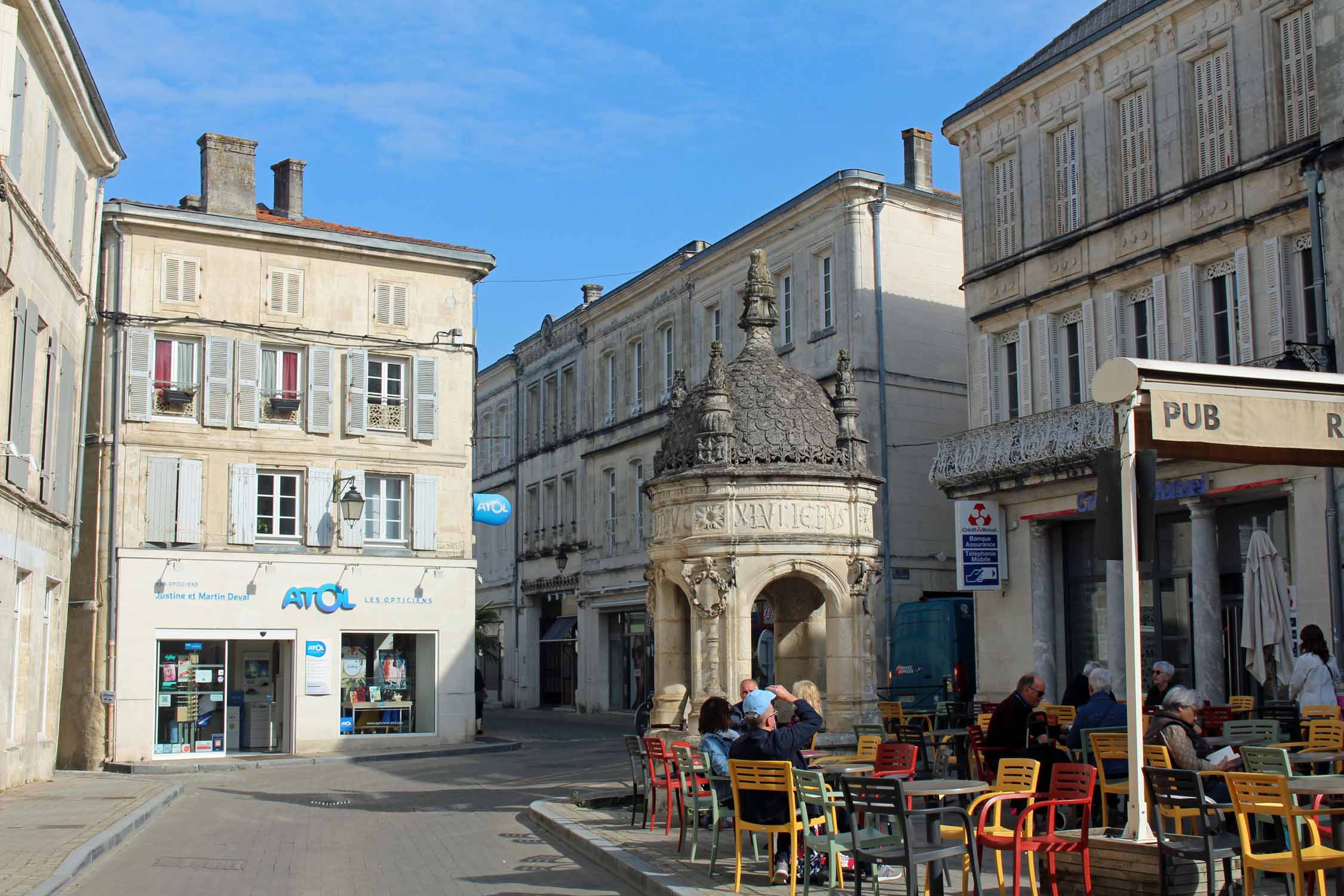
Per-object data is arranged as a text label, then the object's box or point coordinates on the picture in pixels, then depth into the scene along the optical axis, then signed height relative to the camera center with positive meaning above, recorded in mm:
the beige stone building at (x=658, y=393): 31719 +6046
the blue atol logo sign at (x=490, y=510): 29453 +2360
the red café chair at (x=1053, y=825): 8086 -1143
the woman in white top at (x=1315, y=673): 14617 -537
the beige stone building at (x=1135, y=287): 21141 +5371
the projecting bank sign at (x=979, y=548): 26141 +1336
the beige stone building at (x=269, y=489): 25641 +2559
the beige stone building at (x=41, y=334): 17297 +3926
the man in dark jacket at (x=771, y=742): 9836 -834
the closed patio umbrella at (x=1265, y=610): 19000 +126
